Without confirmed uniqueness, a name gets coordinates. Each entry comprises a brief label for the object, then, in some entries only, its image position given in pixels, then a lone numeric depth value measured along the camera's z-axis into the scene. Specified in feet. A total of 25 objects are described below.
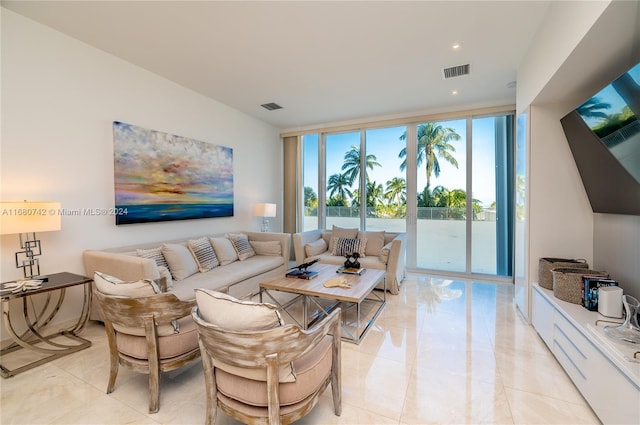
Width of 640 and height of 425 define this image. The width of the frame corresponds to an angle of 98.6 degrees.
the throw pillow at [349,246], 14.62
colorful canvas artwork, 10.59
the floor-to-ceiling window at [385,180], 16.96
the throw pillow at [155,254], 9.82
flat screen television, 5.50
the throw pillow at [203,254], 11.48
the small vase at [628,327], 5.39
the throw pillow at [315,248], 14.87
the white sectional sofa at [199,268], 8.59
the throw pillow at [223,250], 12.62
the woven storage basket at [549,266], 8.24
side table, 7.08
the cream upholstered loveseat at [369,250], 12.95
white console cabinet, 4.62
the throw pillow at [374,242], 14.84
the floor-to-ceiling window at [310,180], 19.48
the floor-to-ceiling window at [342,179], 18.28
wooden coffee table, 8.71
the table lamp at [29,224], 7.11
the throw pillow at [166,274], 9.39
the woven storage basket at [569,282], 7.15
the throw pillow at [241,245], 13.69
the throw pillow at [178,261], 10.37
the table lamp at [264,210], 16.46
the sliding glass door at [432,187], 15.03
